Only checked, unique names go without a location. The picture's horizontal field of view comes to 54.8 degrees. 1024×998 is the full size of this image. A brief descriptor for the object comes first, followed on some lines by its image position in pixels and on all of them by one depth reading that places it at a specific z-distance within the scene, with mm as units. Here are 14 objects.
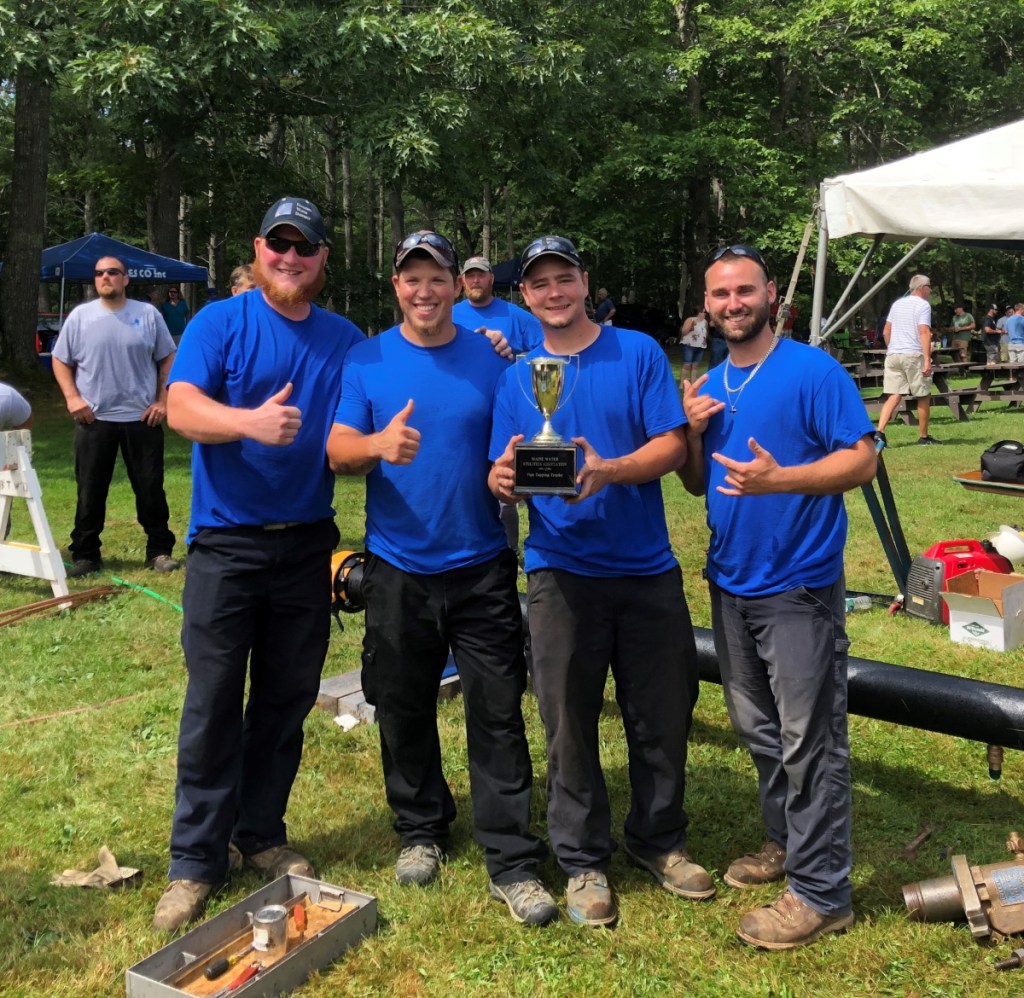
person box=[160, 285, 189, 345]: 23125
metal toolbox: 2785
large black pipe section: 3469
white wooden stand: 6660
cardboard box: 5559
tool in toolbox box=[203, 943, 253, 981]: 2838
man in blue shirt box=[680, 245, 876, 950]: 2998
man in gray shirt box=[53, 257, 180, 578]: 7414
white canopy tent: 5363
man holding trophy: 3121
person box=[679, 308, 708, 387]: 21000
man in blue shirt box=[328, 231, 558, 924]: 3197
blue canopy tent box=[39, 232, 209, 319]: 20281
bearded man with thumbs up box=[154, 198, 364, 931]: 3225
